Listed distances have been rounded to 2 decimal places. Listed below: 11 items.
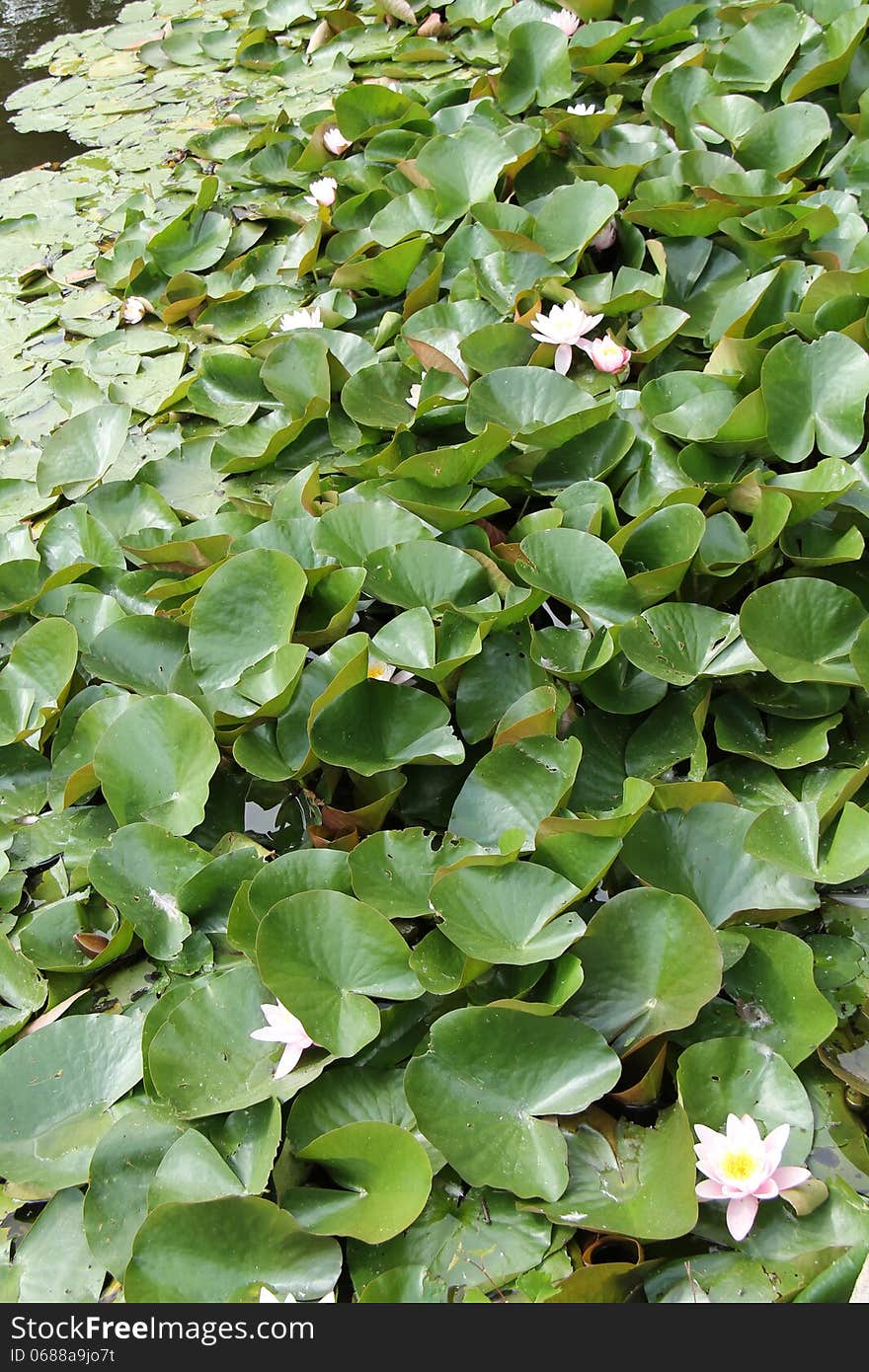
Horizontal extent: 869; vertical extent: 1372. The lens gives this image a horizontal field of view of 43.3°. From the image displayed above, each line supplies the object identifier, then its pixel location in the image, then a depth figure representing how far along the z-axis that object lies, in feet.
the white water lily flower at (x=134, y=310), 8.57
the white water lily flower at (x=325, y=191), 8.66
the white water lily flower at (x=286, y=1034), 3.90
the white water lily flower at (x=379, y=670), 4.99
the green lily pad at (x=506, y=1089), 3.56
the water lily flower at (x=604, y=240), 7.17
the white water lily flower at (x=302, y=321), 7.37
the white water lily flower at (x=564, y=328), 6.28
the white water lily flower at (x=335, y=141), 9.40
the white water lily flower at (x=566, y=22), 9.37
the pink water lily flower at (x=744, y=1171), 3.33
